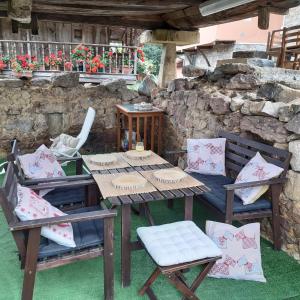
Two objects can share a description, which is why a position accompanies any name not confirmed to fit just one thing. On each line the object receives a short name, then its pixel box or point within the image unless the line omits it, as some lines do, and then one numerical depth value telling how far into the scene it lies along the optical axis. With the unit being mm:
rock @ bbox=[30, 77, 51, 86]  4804
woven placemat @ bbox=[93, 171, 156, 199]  2045
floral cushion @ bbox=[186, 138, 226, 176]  3117
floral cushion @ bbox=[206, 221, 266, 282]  2184
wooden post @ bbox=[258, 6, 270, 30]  3060
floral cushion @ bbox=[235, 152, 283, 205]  2420
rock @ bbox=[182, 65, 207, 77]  4062
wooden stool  1666
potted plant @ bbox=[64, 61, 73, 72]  6223
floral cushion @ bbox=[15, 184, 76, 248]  1729
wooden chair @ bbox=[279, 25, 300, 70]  5817
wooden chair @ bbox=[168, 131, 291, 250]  2346
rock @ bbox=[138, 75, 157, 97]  5180
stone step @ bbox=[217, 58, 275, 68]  4470
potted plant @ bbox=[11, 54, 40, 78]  5013
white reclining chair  4168
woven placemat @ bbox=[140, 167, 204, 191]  2174
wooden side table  4344
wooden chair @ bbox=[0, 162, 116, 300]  1651
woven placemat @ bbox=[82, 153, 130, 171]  2565
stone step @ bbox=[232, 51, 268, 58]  6338
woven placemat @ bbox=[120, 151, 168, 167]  2713
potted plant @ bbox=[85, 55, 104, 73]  6113
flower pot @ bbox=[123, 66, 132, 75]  6652
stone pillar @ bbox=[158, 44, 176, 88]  5078
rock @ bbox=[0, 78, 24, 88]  4602
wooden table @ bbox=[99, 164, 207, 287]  1977
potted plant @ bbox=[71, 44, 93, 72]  6296
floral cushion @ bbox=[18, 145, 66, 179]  2590
